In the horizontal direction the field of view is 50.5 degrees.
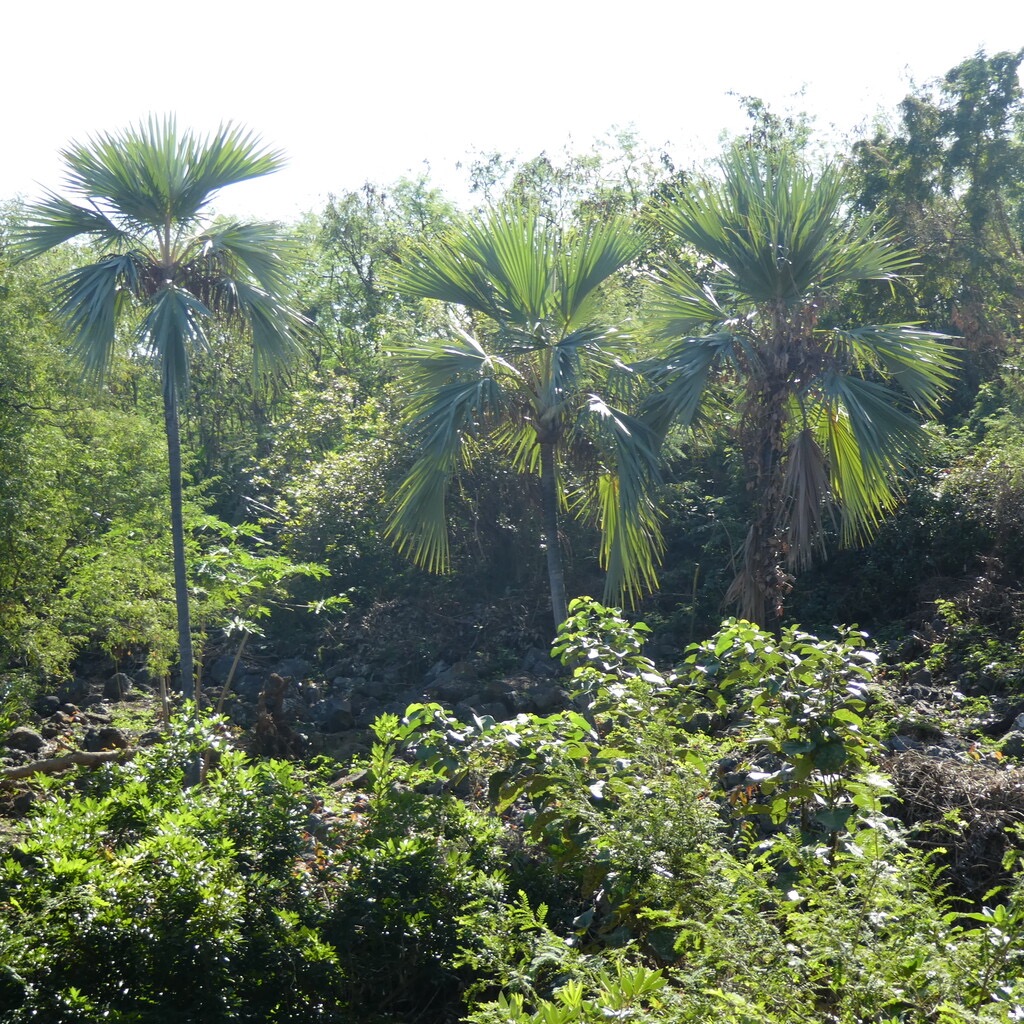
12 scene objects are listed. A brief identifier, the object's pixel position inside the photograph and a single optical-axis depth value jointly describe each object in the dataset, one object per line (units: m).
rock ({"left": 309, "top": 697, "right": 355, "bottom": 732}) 10.54
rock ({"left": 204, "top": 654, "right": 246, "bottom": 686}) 12.27
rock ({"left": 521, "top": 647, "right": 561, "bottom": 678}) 11.40
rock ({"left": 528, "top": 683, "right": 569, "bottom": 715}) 9.96
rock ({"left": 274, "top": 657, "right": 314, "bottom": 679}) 12.51
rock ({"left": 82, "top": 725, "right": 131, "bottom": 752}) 9.48
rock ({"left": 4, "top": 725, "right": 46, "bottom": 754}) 9.30
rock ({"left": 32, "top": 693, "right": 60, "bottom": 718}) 10.99
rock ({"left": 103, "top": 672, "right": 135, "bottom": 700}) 11.70
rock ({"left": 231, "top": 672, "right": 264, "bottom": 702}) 11.75
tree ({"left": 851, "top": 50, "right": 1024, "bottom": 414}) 13.80
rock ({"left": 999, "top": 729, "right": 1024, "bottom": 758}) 6.51
